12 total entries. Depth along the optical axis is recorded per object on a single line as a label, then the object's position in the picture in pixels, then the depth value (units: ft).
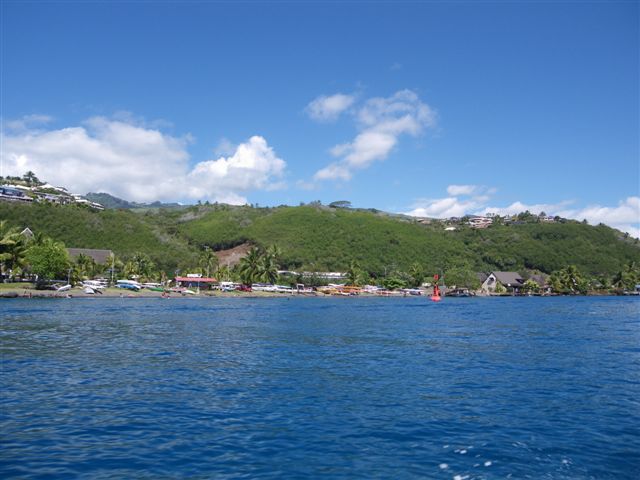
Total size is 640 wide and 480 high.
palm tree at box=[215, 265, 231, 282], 535.19
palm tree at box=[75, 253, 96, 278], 393.07
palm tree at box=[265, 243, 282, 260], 508.12
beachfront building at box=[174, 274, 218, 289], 499.10
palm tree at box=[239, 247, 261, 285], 495.00
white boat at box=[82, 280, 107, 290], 351.62
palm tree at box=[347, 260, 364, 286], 607.37
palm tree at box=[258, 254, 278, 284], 497.46
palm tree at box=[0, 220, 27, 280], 291.99
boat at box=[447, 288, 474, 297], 616.63
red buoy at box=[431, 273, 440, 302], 453.49
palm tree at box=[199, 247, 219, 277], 540.93
